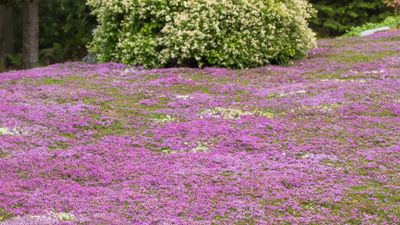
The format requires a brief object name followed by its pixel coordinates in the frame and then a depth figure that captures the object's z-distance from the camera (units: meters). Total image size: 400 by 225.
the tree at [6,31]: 31.48
